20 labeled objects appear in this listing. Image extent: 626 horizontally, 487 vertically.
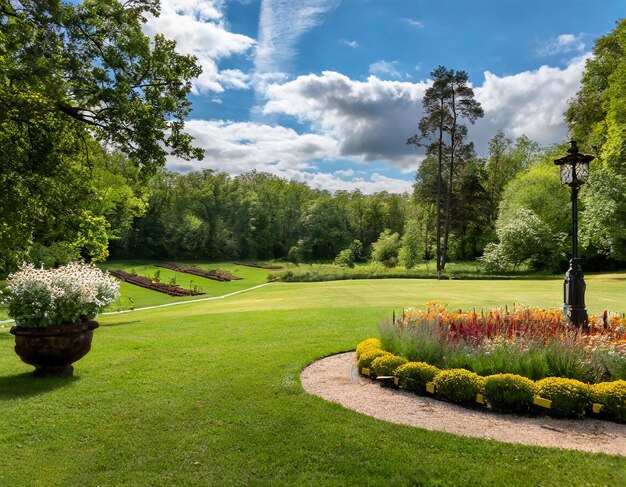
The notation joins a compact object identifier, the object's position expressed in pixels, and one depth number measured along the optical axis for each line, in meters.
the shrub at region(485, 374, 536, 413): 5.73
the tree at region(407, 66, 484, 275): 40.53
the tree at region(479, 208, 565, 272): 38.06
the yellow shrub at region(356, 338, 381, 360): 8.06
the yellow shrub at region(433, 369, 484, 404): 6.03
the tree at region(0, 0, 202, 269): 6.43
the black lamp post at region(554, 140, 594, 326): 8.70
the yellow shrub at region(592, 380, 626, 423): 5.38
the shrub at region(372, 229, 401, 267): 52.28
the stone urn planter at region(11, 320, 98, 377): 7.05
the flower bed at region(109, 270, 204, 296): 31.21
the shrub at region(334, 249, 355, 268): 52.40
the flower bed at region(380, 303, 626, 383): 6.50
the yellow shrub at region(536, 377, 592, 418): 5.52
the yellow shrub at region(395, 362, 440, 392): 6.58
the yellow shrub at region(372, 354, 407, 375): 7.07
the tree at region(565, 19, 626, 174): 25.52
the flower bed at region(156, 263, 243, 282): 41.52
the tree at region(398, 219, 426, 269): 45.28
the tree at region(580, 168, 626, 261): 32.25
